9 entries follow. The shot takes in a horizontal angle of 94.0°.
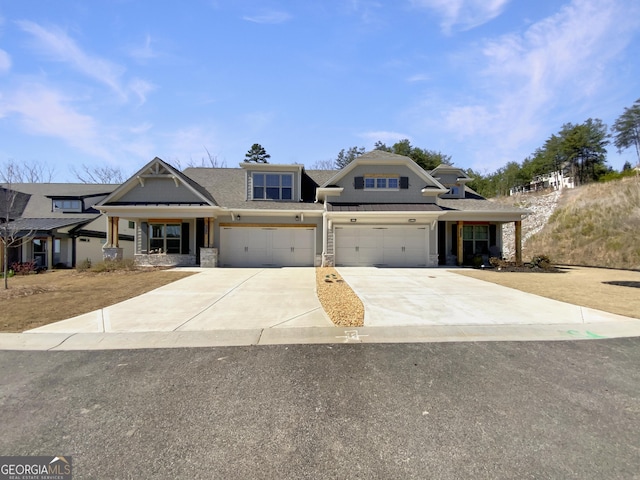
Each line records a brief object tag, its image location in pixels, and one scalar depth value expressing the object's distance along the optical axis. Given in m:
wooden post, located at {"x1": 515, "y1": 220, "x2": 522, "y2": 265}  18.02
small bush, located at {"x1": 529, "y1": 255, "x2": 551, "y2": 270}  15.80
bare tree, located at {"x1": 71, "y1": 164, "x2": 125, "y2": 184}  39.89
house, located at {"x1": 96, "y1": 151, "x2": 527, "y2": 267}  16.98
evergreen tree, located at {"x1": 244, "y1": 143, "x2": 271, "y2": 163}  43.68
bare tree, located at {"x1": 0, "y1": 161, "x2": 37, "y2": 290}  17.44
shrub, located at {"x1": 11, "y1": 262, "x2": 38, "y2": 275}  16.02
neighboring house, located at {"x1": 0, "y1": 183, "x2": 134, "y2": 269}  18.64
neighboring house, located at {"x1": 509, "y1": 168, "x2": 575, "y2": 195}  41.78
